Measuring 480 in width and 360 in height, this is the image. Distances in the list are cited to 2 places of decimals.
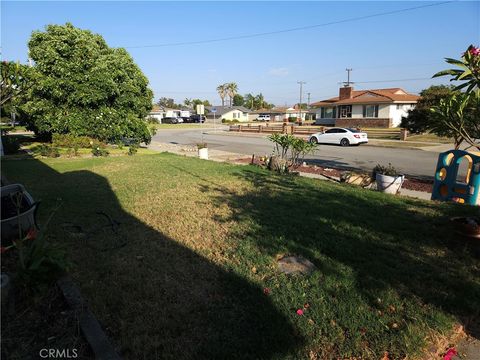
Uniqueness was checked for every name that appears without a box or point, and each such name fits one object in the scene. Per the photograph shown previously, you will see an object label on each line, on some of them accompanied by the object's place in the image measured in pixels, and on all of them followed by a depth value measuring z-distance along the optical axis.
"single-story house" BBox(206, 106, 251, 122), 89.12
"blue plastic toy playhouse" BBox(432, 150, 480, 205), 7.81
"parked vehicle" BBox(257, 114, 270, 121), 85.24
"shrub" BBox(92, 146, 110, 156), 15.59
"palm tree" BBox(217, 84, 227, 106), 121.06
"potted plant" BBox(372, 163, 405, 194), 9.02
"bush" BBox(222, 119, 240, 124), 75.62
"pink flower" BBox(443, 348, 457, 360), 2.92
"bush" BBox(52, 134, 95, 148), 16.48
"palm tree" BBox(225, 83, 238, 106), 119.69
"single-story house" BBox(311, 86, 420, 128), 39.84
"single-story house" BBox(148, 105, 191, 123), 88.12
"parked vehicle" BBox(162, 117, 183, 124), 68.25
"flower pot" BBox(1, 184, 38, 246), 4.08
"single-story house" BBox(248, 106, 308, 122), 91.62
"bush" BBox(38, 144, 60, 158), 14.88
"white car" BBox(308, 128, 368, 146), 24.05
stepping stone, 4.26
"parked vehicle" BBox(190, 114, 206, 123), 71.56
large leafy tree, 16.39
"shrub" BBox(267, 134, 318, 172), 11.97
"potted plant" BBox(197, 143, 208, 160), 16.58
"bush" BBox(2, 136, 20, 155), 15.60
